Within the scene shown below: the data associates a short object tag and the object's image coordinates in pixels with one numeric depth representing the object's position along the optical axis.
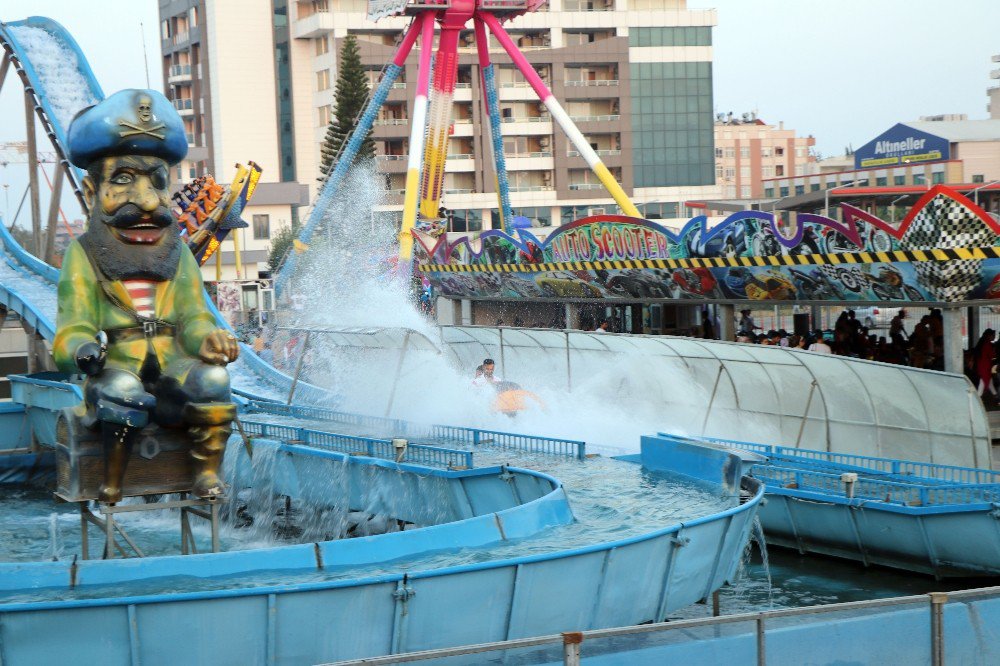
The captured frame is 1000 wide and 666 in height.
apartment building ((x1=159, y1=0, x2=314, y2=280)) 98.88
